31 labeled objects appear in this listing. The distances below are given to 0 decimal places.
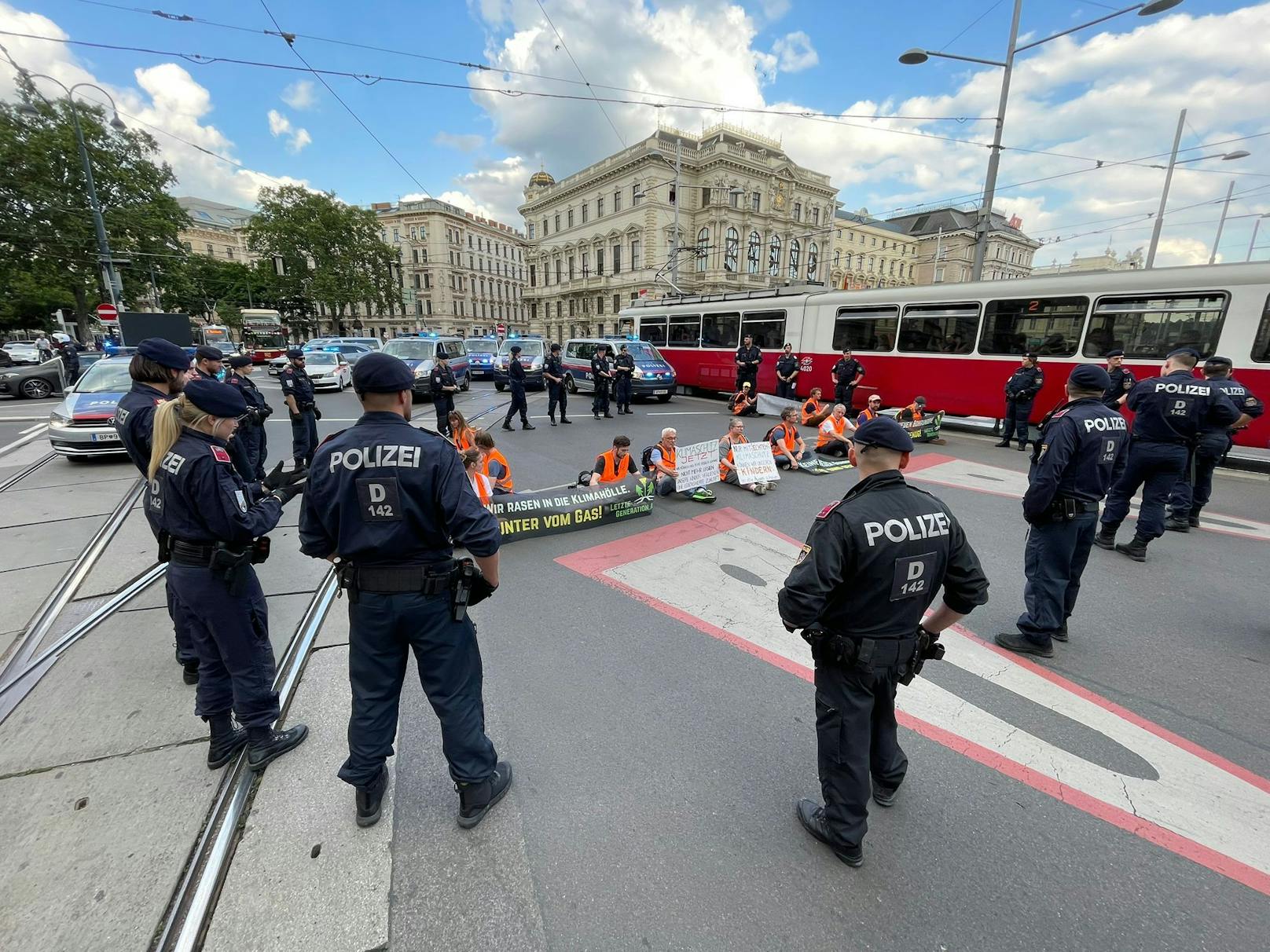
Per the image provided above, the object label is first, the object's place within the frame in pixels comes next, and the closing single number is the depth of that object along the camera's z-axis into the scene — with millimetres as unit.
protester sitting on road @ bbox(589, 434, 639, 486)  6750
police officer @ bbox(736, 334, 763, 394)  14930
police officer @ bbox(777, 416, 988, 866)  1947
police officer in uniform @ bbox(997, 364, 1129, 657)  3389
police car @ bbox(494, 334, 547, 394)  19703
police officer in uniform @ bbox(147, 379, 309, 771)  2328
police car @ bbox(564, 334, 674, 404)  16281
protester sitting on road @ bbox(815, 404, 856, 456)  9094
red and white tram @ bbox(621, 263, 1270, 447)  8484
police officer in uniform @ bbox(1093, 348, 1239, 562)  4742
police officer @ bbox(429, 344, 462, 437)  10586
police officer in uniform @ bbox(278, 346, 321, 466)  8406
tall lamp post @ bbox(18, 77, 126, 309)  17781
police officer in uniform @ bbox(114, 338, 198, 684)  3145
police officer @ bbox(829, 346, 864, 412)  12828
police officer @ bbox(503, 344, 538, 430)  11922
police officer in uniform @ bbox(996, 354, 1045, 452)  9609
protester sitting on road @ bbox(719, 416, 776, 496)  7730
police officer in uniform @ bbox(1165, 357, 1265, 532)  5562
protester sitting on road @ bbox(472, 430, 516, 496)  6281
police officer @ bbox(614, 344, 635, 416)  14438
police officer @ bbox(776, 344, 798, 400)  14461
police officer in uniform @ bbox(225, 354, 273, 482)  6738
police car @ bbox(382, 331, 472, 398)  16750
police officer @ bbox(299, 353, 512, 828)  1979
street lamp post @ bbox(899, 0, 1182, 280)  12773
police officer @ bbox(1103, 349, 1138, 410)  8062
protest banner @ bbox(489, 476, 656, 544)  5648
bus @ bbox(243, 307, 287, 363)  37656
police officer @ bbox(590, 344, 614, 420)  13891
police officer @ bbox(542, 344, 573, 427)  12852
